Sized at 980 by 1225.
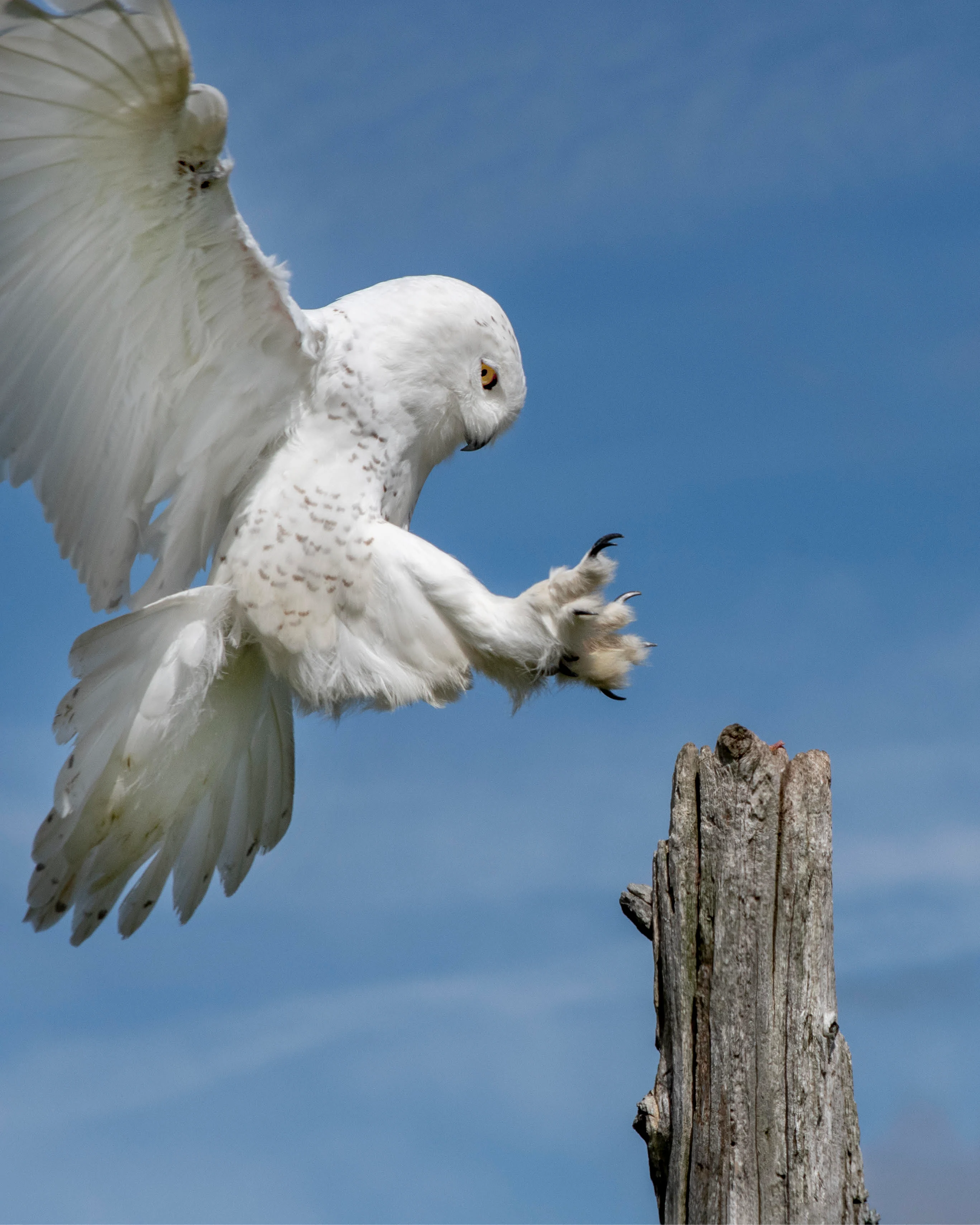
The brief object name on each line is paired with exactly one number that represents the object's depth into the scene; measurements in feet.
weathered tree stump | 23.91
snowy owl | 25.62
